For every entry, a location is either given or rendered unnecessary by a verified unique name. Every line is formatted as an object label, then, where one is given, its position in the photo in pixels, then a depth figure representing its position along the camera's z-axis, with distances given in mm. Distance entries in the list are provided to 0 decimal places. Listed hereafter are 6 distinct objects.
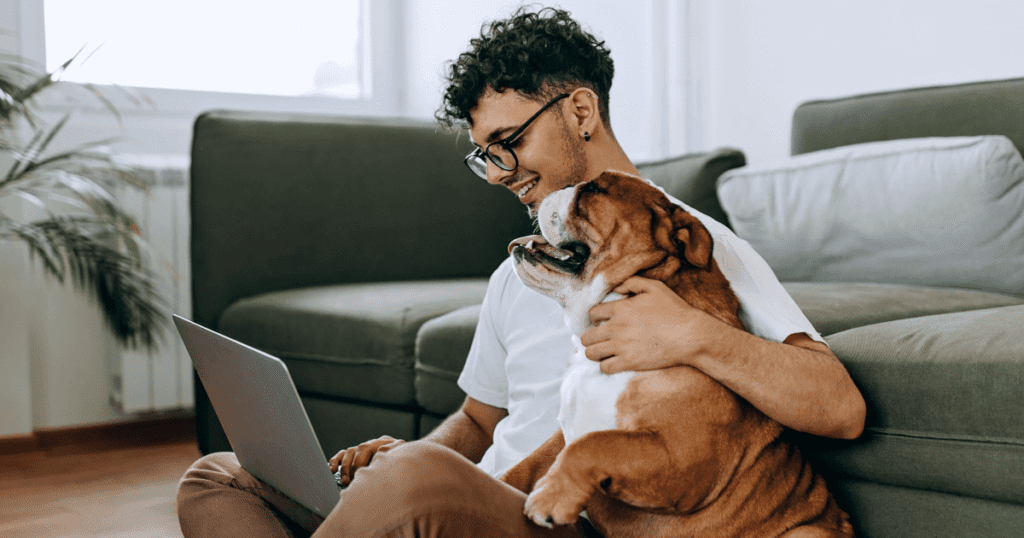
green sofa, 1164
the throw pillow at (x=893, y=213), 2027
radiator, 3064
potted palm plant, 2635
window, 3303
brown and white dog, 941
